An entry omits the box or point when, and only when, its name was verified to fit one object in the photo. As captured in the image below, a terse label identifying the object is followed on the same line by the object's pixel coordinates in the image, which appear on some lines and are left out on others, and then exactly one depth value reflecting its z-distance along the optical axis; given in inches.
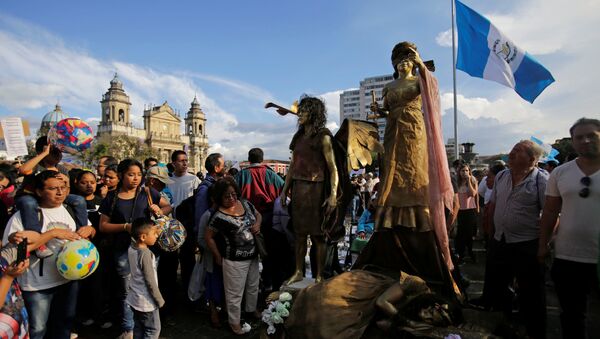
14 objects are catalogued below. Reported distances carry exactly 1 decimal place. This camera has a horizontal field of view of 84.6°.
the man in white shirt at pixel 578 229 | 100.4
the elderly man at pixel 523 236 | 122.0
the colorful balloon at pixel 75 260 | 108.5
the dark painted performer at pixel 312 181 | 136.9
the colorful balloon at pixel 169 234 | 128.6
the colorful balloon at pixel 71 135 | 183.5
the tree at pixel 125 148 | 1712.5
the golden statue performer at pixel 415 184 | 119.8
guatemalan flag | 286.4
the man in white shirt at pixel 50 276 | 110.5
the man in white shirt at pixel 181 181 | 205.9
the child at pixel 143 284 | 119.0
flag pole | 400.8
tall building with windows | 3521.2
